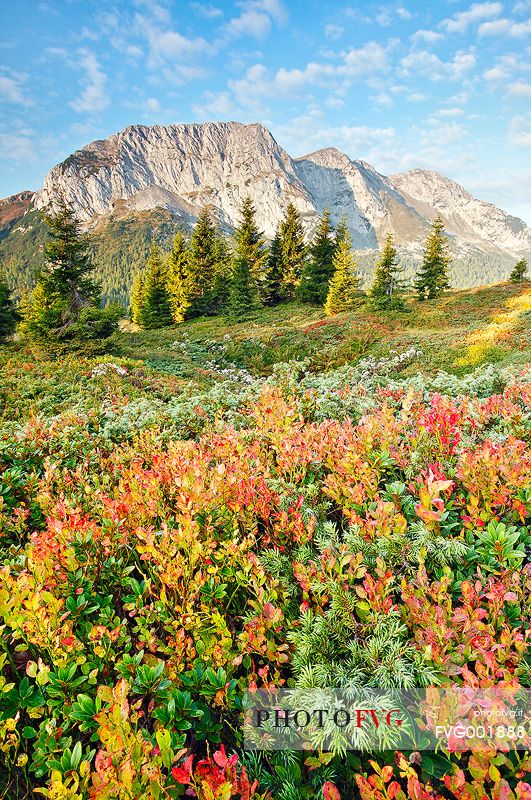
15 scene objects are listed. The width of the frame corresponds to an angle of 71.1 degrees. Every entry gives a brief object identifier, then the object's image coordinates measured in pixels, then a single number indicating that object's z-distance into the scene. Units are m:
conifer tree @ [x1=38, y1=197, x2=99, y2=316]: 22.41
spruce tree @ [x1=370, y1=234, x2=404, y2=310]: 32.87
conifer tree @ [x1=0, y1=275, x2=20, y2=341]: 34.93
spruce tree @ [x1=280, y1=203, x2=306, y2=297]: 41.12
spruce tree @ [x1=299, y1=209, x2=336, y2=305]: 38.97
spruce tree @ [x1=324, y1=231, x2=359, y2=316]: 34.00
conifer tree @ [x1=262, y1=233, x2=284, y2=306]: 41.22
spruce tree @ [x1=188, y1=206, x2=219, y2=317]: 38.12
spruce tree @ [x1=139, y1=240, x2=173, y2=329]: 36.69
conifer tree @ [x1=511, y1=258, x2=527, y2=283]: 40.53
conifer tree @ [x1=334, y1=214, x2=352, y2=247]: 39.00
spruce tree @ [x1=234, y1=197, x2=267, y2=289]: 40.47
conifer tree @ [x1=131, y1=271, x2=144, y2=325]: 46.34
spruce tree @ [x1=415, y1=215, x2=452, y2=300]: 38.25
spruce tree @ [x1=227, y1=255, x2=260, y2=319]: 34.25
